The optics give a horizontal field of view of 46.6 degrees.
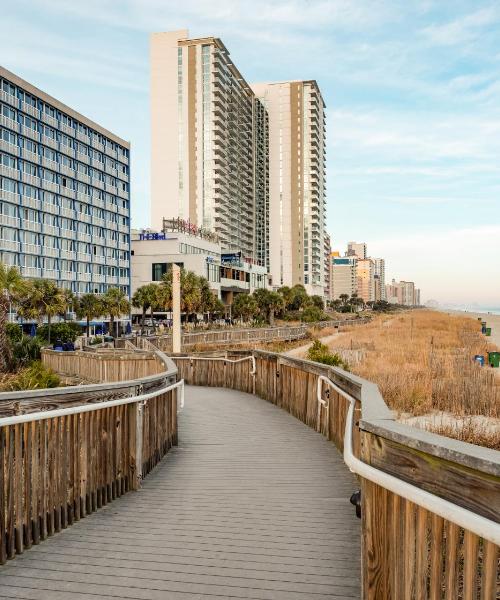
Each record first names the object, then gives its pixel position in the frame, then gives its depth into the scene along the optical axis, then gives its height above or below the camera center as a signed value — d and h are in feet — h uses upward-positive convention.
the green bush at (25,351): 98.69 -8.26
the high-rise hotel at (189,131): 438.81 +134.08
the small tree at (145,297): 254.27 +4.35
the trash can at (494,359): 82.23 -7.63
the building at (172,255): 314.14 +28.68
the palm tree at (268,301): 318.04 +2.97
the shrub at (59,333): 177.47 -7.92
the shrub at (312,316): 328.70 -5.66
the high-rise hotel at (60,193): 209.77 +47.59
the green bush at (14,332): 136.38 -6.12
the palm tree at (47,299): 162.19 +2.34
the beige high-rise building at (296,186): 585.63 +123.24
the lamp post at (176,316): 77.87 -1.24
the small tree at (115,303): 220.64 +1.52
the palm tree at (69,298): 195.25 +3.24
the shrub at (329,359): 61.16 -5.81
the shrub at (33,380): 59.06 -7.82
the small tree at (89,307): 214.28 +0.01
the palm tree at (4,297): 88.38 +1.87
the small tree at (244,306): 296.51 +0.24
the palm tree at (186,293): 219.20 +5.32
